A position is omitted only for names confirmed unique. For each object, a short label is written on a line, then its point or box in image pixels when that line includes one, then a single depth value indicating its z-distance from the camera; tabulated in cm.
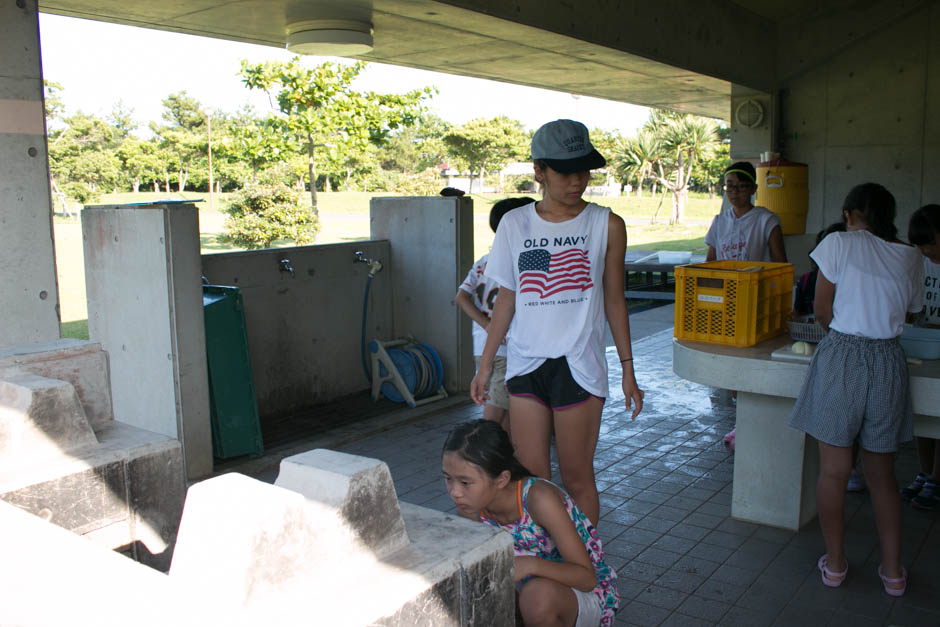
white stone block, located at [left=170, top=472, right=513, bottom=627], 141
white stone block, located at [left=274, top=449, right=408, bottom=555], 159
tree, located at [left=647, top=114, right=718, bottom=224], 3519
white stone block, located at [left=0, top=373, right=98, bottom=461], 229
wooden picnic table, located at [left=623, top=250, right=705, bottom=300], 1392
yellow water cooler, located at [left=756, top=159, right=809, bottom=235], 821
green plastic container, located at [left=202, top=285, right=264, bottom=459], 539
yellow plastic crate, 409
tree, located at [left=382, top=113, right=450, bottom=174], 5050
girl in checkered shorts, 335
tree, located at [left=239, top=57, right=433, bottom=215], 1922
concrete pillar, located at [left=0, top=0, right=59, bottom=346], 366
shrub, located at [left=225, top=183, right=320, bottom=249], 1916
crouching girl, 233
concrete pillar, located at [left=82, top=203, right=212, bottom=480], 491
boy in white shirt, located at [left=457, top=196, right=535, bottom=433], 429
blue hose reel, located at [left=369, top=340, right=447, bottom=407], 688
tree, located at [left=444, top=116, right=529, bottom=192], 4556
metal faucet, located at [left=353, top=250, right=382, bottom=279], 717
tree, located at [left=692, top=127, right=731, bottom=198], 4003
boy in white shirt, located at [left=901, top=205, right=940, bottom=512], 424
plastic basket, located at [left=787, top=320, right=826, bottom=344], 414
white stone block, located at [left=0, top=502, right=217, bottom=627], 136
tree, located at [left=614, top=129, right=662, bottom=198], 3650
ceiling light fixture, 638
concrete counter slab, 388
